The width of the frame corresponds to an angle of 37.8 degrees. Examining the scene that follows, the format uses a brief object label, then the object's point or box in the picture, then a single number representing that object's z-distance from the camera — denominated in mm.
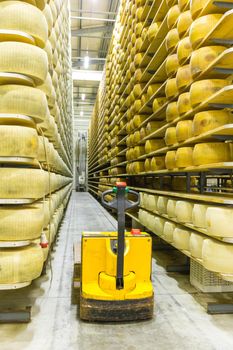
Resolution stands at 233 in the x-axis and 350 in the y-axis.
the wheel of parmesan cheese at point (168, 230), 3964
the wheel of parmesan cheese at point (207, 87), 3055
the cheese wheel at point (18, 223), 2473
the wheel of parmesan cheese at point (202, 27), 3061
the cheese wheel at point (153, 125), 5177
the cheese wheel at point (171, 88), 3990
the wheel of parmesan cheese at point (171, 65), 4020
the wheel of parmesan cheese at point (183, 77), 3521
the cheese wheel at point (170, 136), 3942
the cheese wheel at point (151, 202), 4785
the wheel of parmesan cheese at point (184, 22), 3604
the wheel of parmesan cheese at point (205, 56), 3051
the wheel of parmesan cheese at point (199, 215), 2990
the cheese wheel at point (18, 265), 2432
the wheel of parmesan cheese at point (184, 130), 3486
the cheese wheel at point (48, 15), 3328
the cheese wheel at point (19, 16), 2498
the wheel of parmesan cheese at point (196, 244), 3049
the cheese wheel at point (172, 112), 3938
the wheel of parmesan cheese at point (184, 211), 3428
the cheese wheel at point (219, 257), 2629
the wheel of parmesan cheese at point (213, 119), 2971
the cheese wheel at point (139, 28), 5898
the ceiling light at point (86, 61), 14586
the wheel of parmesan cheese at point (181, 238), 3537
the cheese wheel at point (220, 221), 2604
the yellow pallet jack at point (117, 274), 2572
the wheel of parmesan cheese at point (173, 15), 4000
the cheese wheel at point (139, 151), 6026
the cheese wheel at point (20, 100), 2484
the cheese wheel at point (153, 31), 4926
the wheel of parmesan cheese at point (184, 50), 3545
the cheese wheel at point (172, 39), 3977
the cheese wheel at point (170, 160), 3926
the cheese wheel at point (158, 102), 4823
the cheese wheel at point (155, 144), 5129
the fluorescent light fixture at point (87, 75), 16516
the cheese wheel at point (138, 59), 5934
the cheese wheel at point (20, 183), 2467
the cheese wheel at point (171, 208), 3854
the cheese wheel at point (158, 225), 4426
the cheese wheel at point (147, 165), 5305
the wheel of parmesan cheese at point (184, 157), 3465
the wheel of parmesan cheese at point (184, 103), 3500
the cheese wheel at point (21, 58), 2453
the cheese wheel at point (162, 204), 4284
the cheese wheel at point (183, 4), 3686
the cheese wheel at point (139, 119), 6023
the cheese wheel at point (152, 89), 5156
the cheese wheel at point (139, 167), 5987
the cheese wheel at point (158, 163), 4840
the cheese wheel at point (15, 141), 2453
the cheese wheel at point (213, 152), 2990
